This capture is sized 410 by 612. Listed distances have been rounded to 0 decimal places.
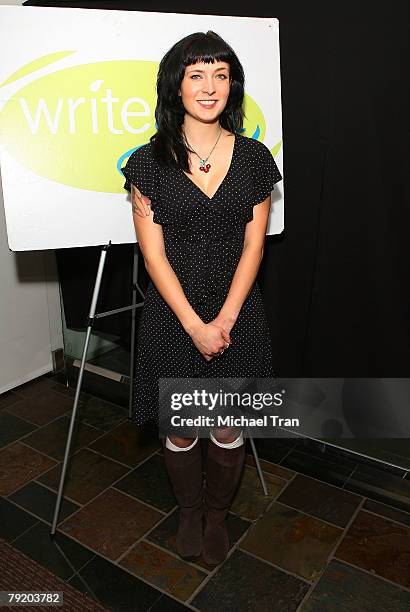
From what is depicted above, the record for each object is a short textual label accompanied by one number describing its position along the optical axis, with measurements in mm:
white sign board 1624
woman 1470
